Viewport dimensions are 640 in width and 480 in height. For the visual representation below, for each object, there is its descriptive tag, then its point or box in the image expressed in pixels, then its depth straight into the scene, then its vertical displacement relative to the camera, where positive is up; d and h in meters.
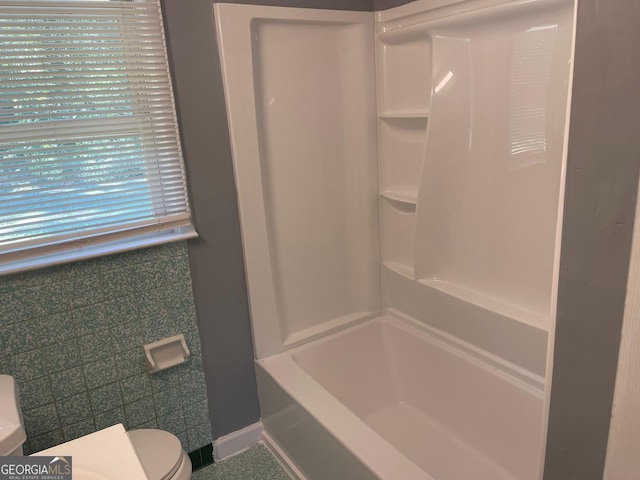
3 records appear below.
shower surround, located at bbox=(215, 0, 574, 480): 1.77 -0.47
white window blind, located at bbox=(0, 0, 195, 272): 1.54 +0.00
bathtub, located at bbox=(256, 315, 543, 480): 1.70 -1.20
